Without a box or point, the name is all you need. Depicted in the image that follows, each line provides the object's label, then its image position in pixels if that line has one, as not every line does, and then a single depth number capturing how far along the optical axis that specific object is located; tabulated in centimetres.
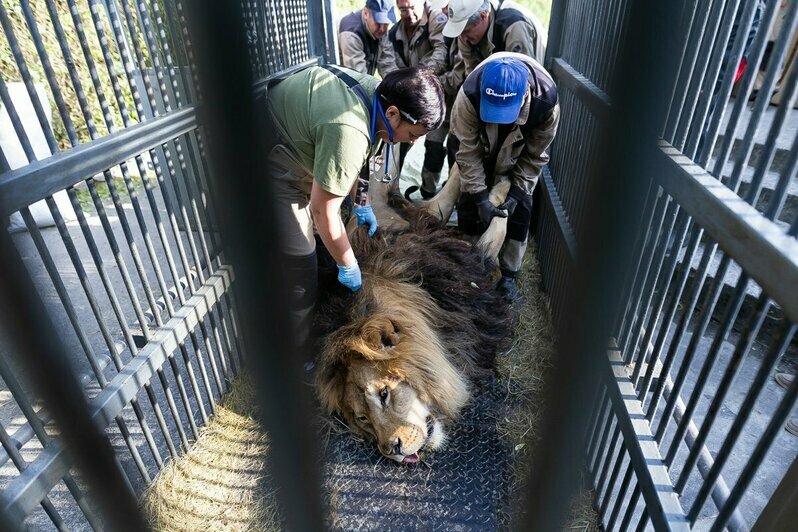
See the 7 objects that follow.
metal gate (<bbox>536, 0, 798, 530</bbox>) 122
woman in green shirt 241
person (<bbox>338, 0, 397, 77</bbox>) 537
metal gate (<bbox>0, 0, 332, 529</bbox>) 67
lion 265
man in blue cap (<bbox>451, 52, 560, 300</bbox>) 325
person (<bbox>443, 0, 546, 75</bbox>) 425
